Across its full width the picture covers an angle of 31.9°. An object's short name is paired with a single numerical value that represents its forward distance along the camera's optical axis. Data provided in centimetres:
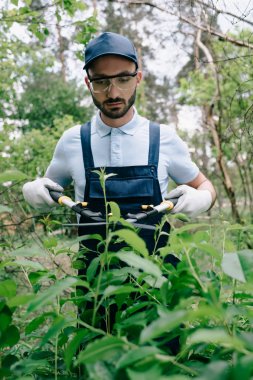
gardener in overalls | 189
